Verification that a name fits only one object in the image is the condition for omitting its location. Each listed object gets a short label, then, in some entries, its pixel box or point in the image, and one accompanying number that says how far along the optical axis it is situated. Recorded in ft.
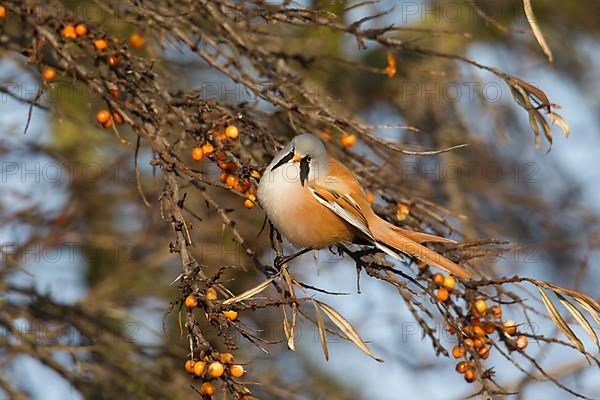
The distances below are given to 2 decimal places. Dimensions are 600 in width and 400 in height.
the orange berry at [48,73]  20.57
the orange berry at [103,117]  19.30
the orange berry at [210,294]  15.59
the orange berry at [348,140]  22.95
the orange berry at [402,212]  21.34
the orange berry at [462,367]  18.86
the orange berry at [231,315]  15.57
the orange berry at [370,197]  22.24
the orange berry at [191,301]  15.29
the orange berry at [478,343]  18.94
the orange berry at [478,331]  19.06
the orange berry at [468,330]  18.95
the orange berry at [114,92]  18.88
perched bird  20.15
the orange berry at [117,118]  19.10
